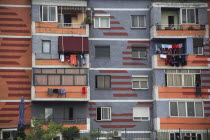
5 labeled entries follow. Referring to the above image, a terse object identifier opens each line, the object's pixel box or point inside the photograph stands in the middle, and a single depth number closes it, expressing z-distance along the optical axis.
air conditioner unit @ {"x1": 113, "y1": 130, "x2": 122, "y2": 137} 41.72
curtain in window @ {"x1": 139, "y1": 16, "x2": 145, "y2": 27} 45.06
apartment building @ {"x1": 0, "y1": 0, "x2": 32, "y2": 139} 41.97
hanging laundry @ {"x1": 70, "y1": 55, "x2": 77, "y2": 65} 42.09
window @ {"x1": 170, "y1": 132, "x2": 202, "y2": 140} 41.72
